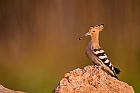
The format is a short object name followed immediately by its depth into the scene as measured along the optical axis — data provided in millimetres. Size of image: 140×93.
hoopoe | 9867
